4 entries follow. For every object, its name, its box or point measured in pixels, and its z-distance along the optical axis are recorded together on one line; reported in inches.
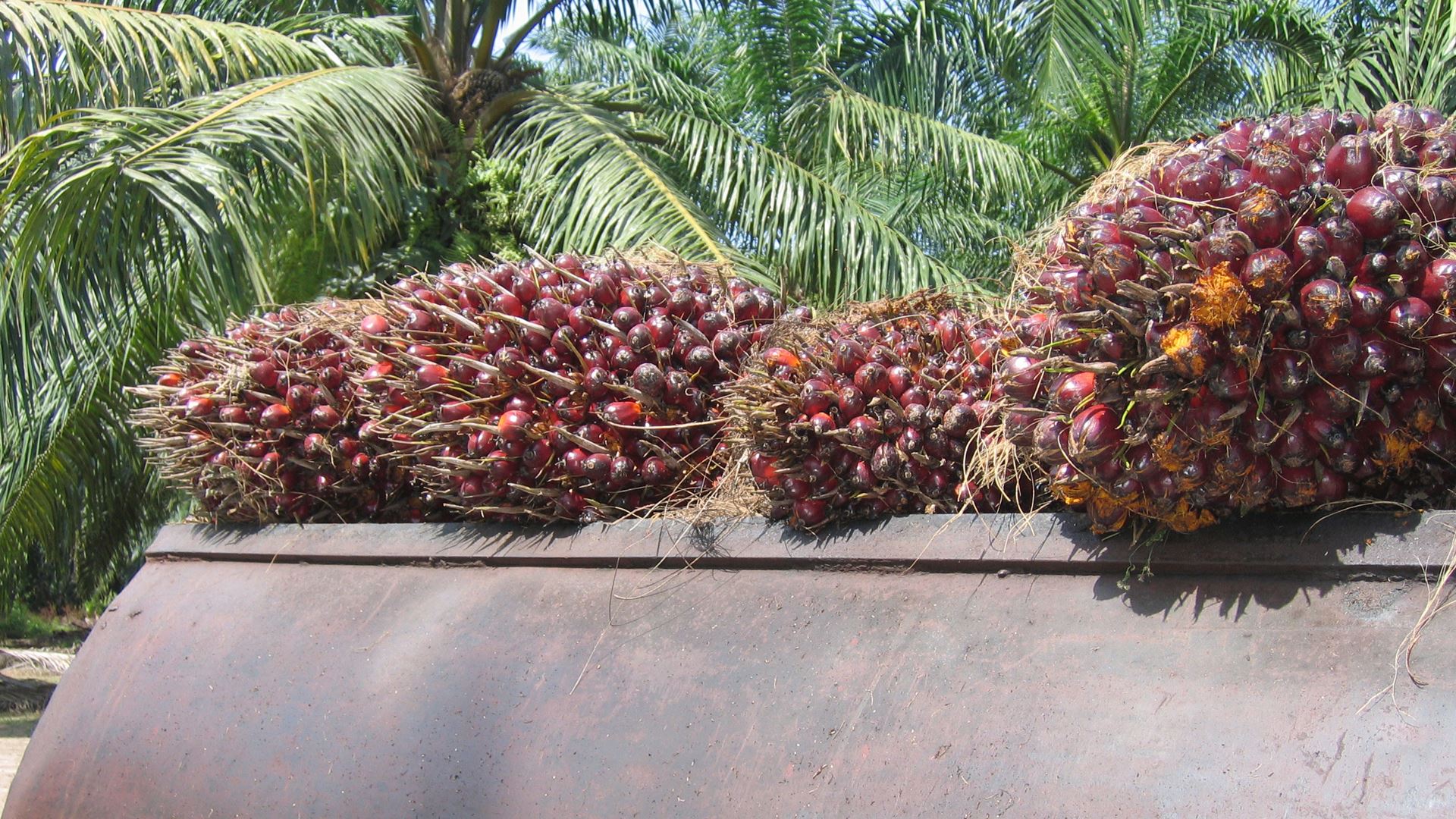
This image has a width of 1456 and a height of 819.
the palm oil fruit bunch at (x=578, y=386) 98.4
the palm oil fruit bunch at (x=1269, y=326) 56.3
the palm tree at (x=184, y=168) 184.7
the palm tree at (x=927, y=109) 265.9
